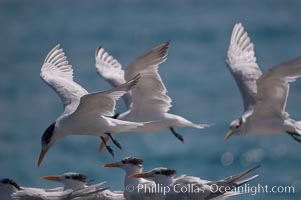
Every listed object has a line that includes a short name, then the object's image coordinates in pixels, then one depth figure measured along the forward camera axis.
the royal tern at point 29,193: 10.16
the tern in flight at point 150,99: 11.82
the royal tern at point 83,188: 10.14
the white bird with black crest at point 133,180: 10.20
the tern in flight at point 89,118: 10.53
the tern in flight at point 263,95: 11.41
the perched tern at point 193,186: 9.71
